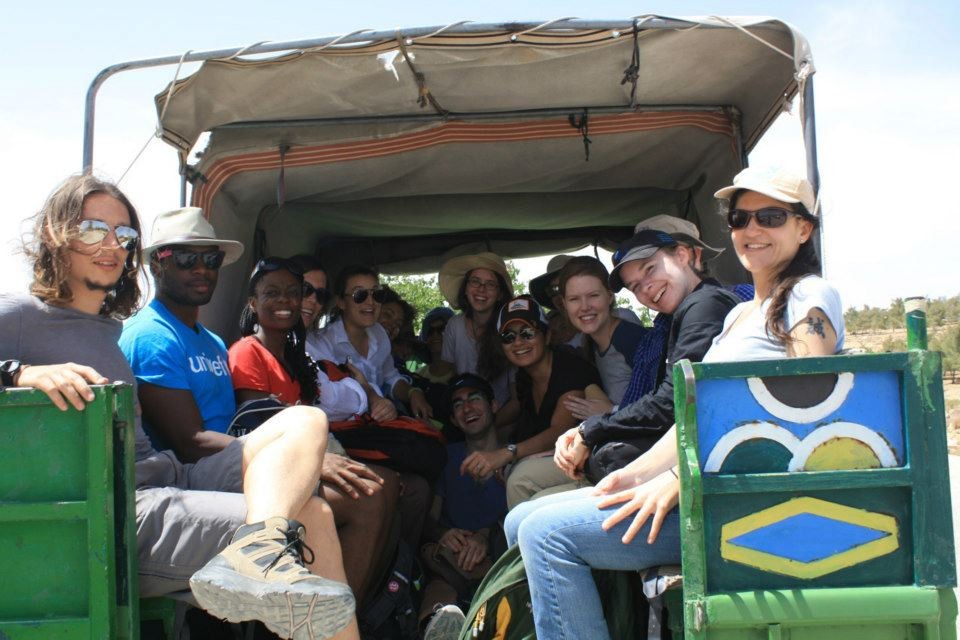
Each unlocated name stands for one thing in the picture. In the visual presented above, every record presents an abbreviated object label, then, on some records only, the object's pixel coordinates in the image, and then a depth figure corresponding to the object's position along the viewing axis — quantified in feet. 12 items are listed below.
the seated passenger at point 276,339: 12.11
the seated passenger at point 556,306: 16.81
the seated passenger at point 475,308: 17.12
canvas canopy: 12.23
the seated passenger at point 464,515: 12.87
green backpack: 8.48
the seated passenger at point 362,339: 15.40
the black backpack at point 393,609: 11.21
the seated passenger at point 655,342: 9.07
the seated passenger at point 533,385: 13.29
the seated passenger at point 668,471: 7.67
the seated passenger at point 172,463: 7.23
